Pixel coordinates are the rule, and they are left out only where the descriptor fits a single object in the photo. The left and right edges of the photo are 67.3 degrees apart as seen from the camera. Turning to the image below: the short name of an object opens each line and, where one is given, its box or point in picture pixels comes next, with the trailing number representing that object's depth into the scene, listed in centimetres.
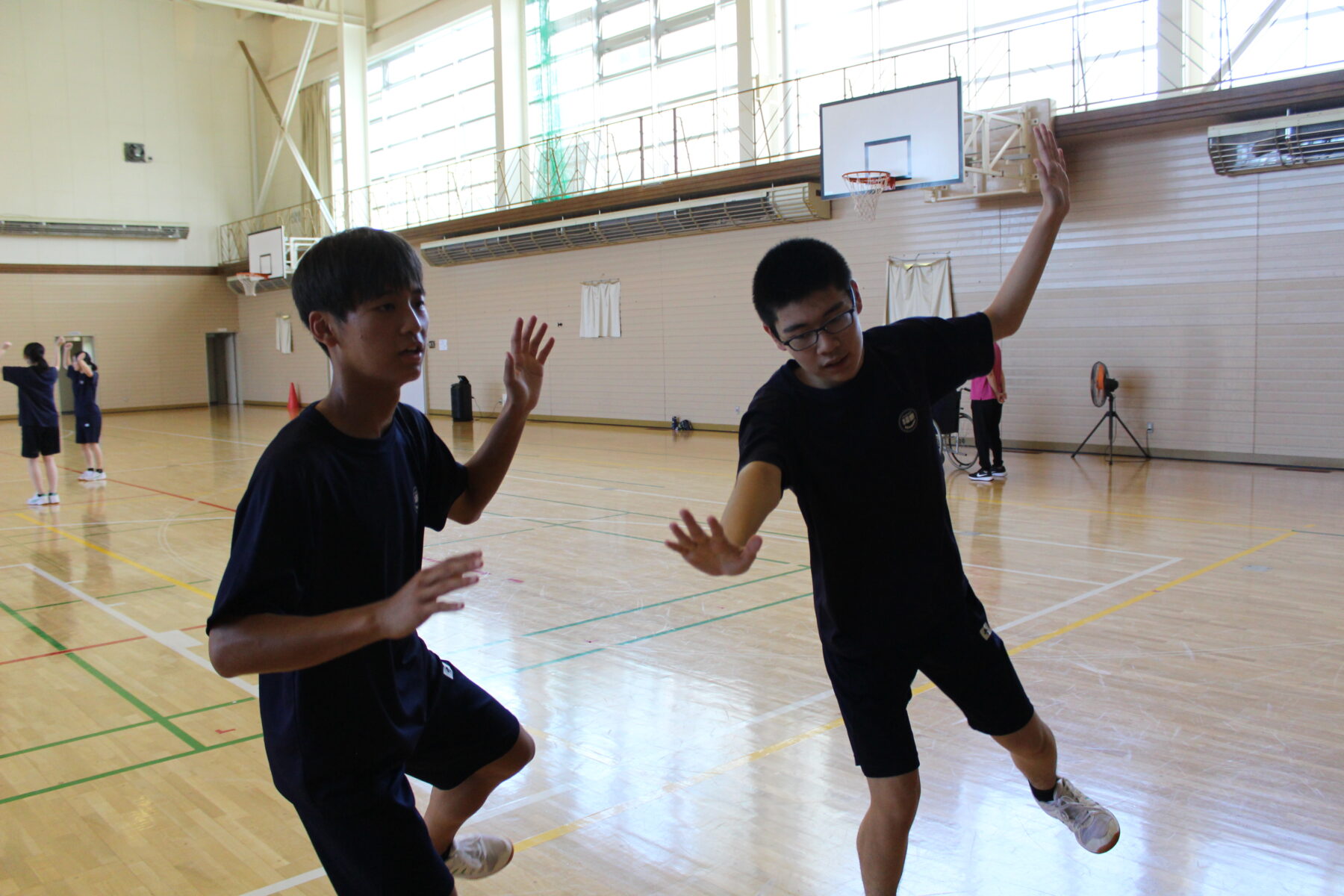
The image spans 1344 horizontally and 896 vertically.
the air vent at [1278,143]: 1023
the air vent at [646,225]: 1498
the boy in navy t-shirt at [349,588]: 162
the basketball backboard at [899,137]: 1153
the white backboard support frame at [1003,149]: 1184
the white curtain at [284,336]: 2744
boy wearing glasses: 221
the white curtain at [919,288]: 1366
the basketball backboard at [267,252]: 2364
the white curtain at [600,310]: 1847
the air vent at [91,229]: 2453
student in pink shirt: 1095
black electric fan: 1159
